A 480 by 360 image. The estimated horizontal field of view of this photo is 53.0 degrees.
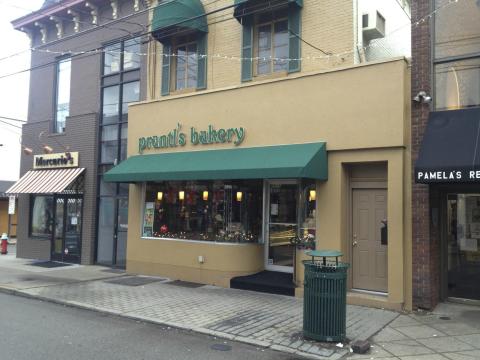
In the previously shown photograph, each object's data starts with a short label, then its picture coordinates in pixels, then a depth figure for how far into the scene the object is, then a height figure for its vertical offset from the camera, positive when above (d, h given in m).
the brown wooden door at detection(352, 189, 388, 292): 9.81 -0.37
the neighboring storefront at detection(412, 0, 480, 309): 8.96 +1.68
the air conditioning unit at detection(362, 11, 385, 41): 11.15 +4.61
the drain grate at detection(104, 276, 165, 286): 12.02 -1.60
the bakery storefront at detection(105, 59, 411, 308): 9.49 +0.97
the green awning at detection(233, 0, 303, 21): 11.67 +5.25
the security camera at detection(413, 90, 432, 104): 9.15 +2.41
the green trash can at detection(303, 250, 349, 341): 6.94 -1.16
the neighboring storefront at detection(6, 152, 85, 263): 16.02 +0.57
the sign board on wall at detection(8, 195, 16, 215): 19.64 +0.47
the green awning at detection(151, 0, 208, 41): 12.76 +5.42
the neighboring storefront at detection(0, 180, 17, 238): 29.19 -0.27
